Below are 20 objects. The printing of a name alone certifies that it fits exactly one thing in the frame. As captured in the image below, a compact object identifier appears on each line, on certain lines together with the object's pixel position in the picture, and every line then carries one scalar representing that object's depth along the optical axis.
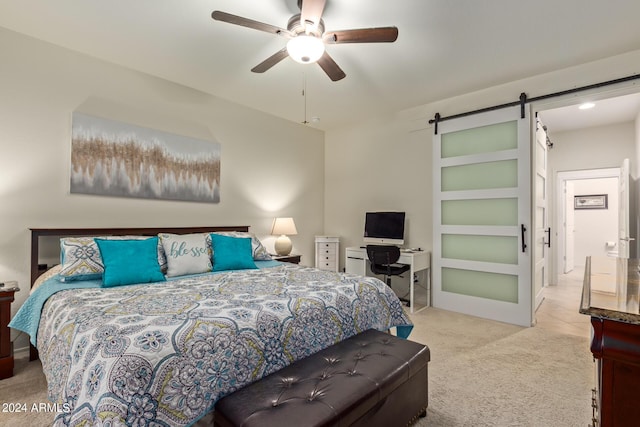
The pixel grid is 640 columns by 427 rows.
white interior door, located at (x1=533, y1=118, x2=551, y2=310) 3.54
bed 1.17
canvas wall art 2.95
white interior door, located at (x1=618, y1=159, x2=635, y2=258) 3.77
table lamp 4.27
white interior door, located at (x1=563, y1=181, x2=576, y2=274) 6.64
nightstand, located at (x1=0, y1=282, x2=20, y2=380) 2.24
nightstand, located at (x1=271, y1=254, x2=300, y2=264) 4.13
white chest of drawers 4.90
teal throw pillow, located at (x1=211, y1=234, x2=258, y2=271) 2.97
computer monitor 4.28
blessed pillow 2.74
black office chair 3.76
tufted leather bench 1.22
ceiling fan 1.96
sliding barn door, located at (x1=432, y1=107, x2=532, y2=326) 3.43
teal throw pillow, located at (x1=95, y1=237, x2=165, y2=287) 2.31
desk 3.83
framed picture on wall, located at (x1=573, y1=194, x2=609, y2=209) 7.08
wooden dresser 0.88
